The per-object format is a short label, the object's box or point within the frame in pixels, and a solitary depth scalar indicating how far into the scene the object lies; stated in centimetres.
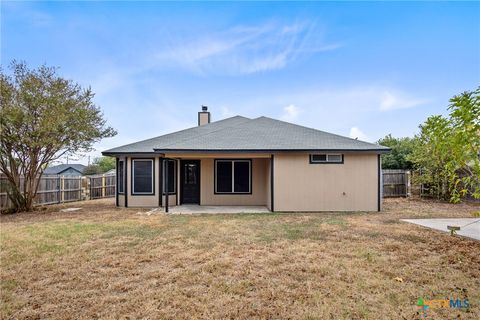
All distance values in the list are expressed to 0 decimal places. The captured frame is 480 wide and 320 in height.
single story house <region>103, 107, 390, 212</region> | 1034
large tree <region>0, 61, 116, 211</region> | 1004
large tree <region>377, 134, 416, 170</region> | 1888
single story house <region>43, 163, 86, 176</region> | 3946
